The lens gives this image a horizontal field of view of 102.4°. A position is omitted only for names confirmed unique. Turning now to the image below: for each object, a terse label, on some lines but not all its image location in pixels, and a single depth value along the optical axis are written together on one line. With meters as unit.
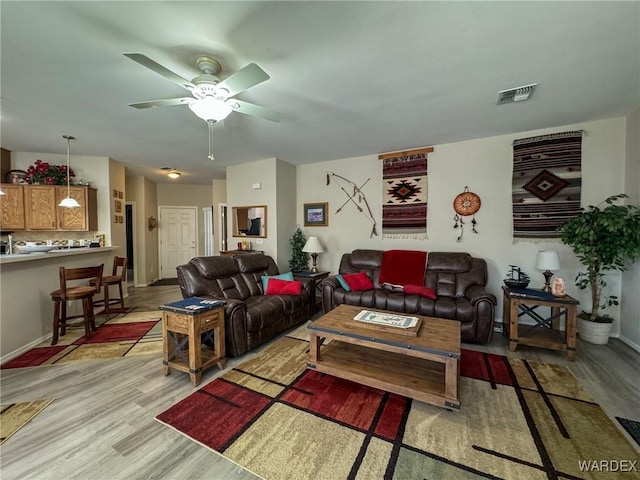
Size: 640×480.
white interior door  6.86
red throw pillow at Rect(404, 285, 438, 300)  3.19
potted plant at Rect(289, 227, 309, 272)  4.79
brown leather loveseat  2.59
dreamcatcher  3.71
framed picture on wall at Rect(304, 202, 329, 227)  4.82
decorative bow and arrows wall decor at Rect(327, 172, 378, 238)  4.44
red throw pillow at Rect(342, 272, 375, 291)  3.61
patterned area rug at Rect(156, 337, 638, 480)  1.43
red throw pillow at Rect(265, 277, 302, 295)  3.43
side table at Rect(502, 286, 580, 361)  2.61
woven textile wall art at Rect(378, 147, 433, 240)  4.05
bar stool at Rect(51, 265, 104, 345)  2.93
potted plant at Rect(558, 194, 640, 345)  2.62
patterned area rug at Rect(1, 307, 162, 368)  2.63
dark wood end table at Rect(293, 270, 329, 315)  3.82
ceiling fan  1.64
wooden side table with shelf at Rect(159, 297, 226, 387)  2.16
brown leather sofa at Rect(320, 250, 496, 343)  2.88
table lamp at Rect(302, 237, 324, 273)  4.30
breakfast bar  2.62
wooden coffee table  1.80
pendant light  3.58
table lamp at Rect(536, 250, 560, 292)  2.91
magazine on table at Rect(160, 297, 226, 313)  2.19
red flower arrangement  4.10
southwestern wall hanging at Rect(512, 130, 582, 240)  3.22
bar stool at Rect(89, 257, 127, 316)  3.87
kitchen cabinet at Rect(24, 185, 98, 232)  4.05
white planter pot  2.86
